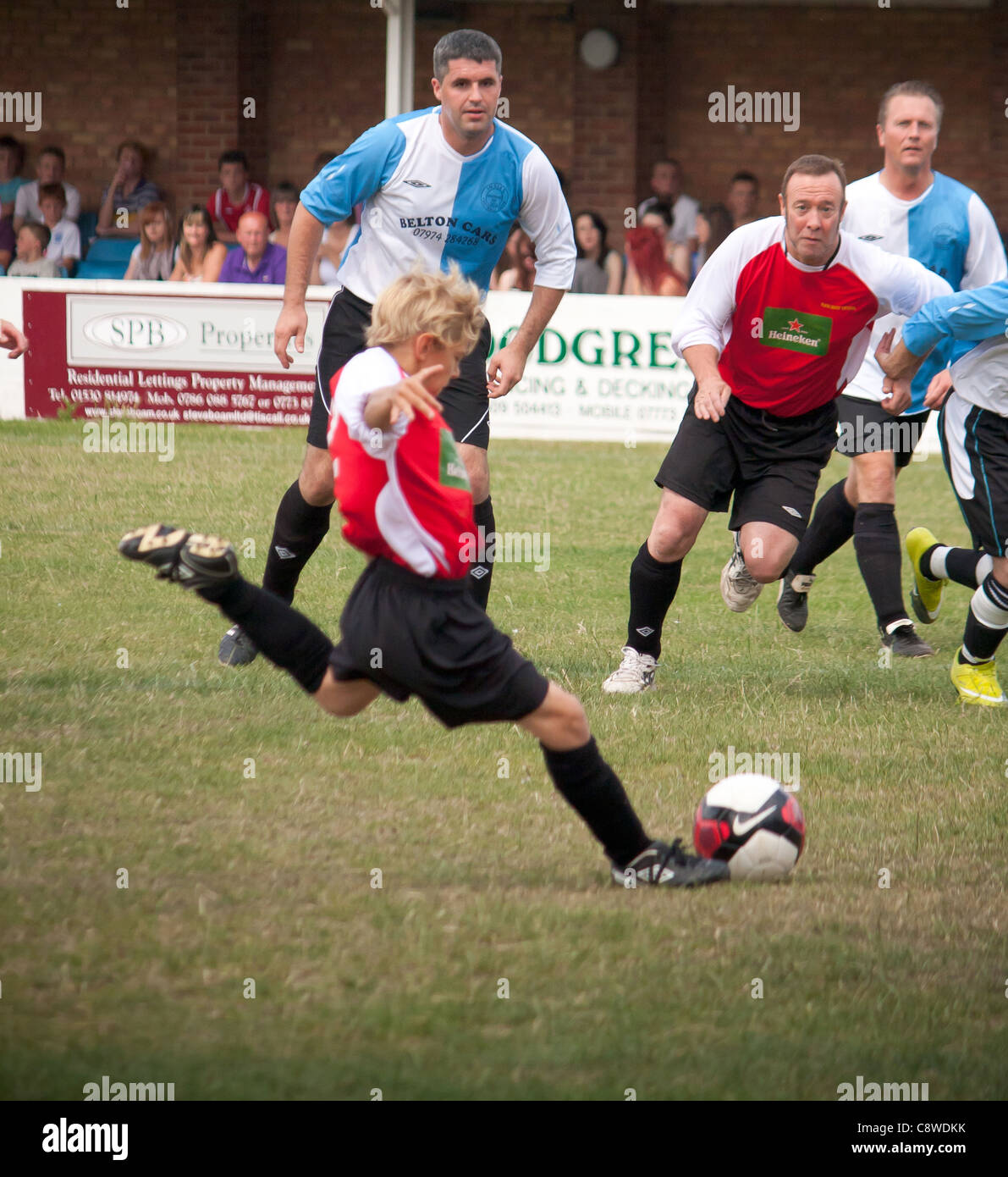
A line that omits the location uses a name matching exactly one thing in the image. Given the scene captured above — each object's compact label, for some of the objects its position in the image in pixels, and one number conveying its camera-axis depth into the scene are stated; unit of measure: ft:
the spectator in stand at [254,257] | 46.21
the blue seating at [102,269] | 56.44
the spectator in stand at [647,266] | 49.55
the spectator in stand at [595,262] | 48.57
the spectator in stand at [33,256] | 50.39
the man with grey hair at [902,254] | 21.90
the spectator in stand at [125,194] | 58.29
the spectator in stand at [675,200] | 56.65
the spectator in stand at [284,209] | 51.00
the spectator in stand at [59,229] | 54.39
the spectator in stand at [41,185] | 57.31
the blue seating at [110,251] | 57.00
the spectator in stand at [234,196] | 54.44
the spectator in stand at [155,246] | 49.03
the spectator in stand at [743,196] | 55.47
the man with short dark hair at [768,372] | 18.45
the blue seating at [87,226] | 58.95
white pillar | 50.08
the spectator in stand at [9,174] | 58.18
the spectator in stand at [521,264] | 48.85
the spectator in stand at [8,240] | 54.75
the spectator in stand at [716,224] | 54.39
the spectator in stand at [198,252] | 46.65
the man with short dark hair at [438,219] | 18.15
